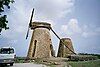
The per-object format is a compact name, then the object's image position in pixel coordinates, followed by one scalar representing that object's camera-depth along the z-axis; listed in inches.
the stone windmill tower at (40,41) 554.6
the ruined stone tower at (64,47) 652.0
